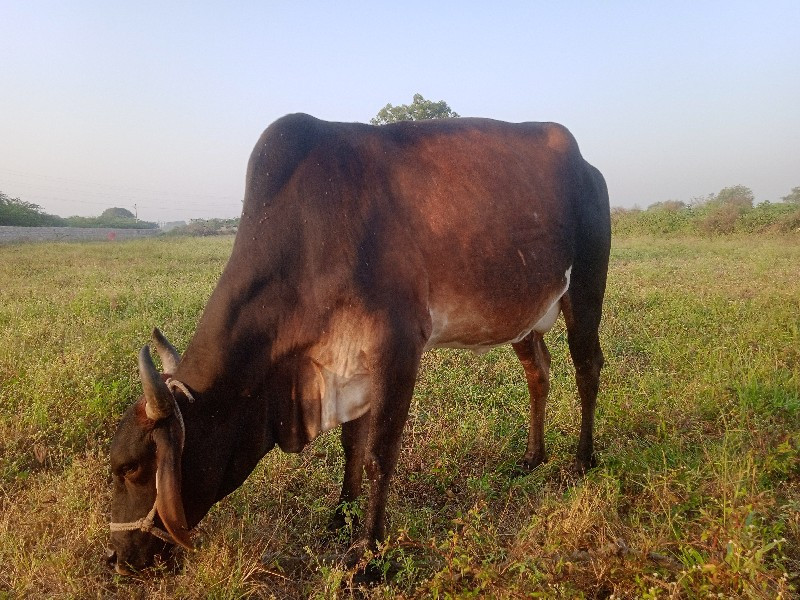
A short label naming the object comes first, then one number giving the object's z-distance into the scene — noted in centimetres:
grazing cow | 246
